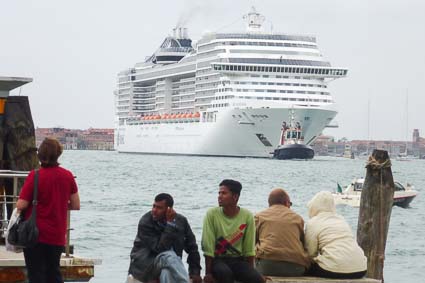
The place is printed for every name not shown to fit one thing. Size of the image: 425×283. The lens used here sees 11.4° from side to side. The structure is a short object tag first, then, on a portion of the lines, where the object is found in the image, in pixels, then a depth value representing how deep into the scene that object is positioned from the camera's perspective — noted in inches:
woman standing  523.2
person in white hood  644.1
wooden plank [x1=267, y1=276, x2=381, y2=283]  626.3
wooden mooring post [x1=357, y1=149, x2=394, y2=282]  799.4
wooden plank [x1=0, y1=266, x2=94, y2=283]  575.6
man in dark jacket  578.8
